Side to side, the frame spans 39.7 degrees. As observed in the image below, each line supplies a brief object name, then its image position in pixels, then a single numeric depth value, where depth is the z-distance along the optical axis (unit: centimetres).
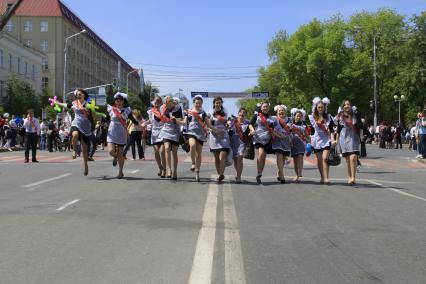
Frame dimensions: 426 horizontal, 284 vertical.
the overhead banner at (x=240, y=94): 5566
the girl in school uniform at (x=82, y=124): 1298
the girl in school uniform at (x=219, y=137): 1250
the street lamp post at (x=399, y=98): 5347
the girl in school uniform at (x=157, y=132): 1312
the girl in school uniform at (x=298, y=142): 1336
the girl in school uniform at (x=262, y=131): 1285
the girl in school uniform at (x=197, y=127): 1248
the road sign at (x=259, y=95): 5941
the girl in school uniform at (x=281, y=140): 1275
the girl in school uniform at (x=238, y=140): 1292
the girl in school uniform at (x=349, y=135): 1248
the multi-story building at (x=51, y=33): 8606
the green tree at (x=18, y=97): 5691
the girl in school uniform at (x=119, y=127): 1287
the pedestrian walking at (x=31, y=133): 1911
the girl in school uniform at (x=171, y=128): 1266
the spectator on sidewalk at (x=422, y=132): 2255
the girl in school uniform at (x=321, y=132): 1275
